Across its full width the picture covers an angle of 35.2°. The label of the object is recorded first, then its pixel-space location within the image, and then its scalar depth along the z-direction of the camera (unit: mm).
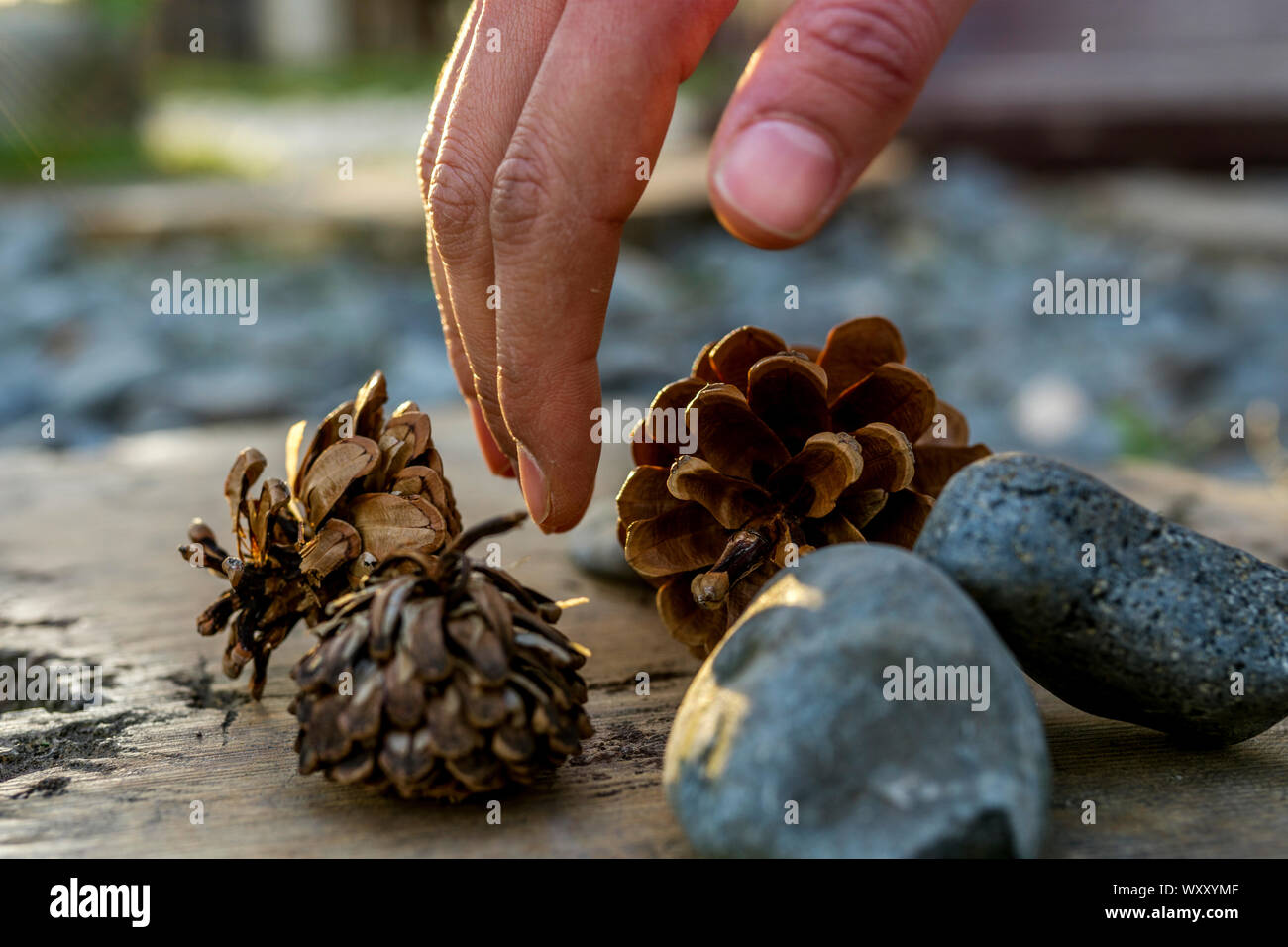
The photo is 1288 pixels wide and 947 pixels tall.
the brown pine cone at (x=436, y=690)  228
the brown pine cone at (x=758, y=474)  254
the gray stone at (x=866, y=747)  212
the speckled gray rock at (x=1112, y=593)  230
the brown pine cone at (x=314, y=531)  262
